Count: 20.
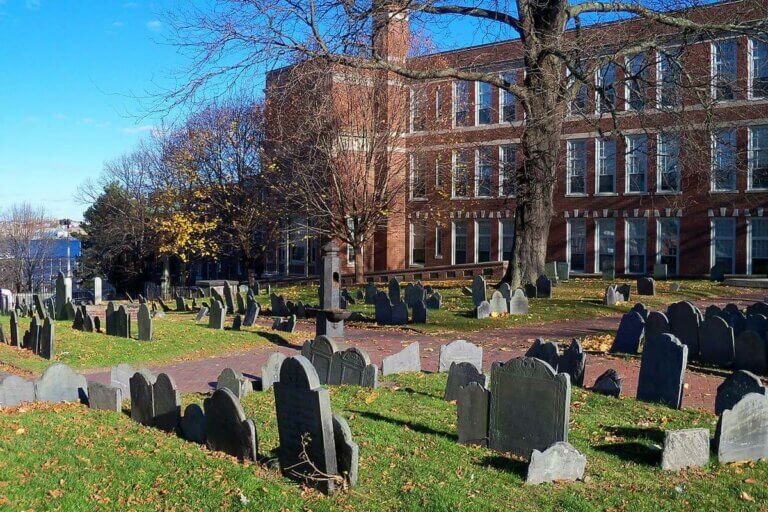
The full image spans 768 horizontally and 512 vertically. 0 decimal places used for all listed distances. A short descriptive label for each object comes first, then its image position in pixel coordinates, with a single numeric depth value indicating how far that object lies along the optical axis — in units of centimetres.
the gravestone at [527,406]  711
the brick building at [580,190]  3372
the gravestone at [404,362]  1209
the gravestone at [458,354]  1207
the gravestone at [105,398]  981
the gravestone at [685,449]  698
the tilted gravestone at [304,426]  635
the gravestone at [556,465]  654
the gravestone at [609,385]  1027
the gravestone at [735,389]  793
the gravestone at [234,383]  1047
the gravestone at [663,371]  952
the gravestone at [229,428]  712
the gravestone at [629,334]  1406
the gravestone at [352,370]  1105
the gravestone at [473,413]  770
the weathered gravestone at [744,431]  724
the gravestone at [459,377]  926
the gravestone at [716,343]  1266
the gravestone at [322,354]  1180
